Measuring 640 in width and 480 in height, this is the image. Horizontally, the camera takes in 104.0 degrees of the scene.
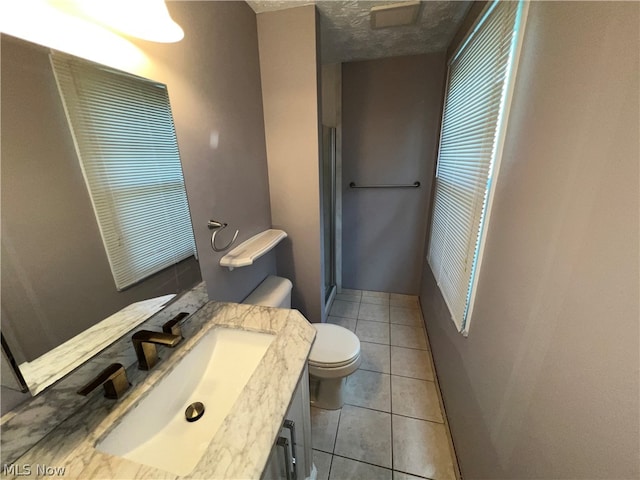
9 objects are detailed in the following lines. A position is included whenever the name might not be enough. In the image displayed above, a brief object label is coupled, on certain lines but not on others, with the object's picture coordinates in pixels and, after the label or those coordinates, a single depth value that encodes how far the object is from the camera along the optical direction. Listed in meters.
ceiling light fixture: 0.65
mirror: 0.54
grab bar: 2.35
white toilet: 1.42
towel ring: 1.18
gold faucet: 0.76
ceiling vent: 1.39
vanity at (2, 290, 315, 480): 0.54
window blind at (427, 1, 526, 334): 0.92
